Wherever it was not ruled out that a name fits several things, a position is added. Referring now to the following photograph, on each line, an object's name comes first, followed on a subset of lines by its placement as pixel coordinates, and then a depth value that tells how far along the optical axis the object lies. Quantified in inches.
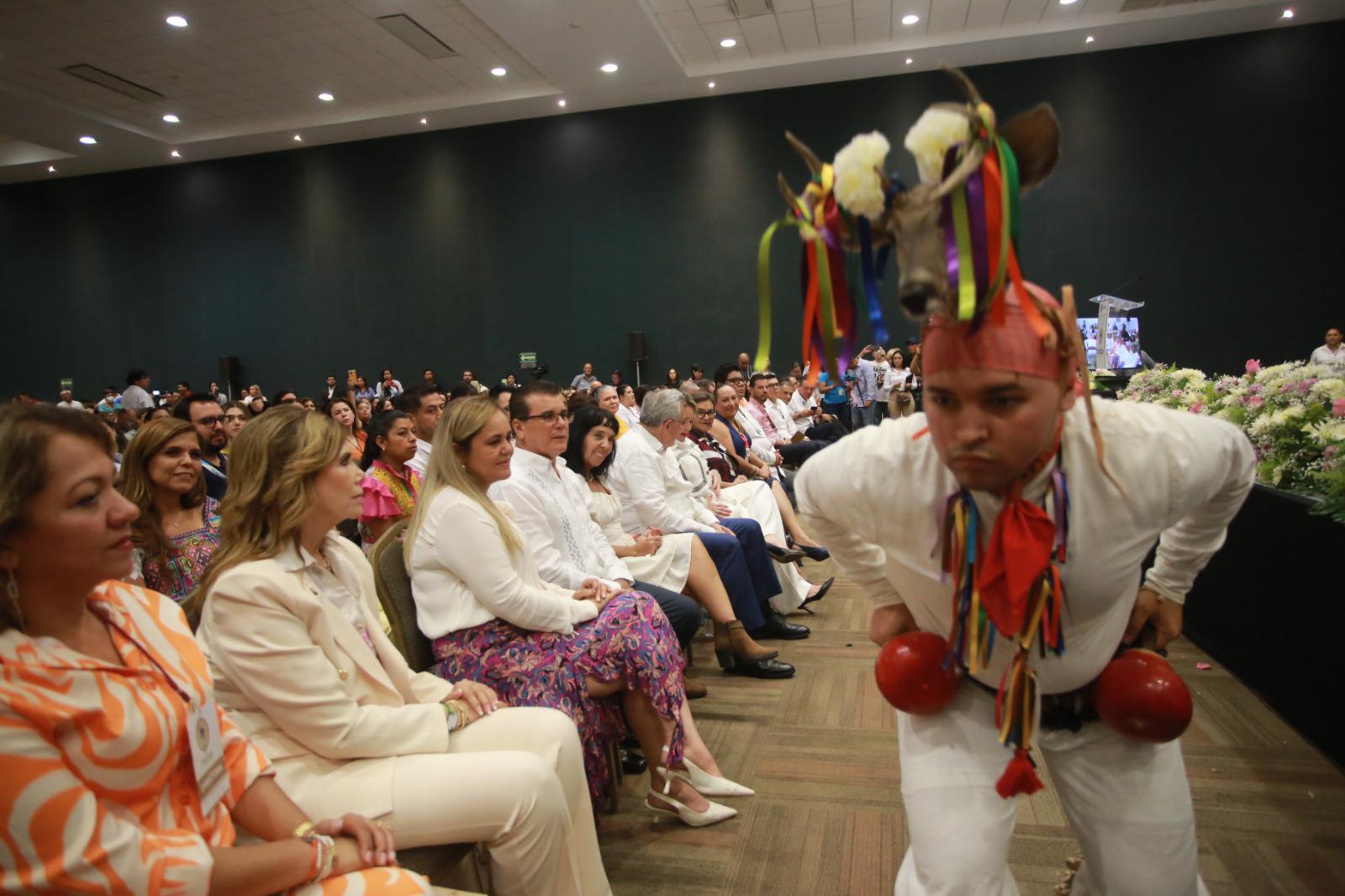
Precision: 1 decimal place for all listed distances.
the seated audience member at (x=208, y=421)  163.3
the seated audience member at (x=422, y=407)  174.7
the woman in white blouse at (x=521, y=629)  87.3
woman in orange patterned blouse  38.8
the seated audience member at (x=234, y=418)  196.5
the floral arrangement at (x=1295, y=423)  102.5
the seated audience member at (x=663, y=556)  133.6
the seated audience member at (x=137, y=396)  433.1
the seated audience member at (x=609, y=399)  259.3
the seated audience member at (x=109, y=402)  487.2
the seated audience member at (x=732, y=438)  220.2
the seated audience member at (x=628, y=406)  289.1
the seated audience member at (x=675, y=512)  146.5
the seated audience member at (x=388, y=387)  513.7
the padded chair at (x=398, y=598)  88.0
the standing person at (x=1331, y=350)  330.3
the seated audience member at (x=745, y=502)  173.3
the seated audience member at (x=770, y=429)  283.6
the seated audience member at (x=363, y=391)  495.2
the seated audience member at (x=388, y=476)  137.6
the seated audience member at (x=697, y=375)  443.9
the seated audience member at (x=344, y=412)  224.1
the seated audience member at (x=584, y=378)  487.0
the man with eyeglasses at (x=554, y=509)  109.3
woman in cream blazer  59.2
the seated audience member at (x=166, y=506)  98.7
